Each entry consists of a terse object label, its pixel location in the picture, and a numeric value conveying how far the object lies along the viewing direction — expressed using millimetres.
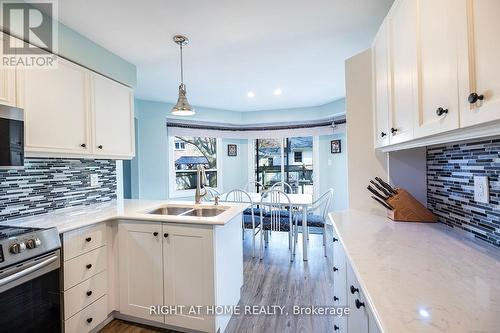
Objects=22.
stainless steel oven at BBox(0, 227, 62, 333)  1120
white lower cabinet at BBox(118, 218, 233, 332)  1622
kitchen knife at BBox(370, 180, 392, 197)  1515
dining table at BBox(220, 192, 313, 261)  2963
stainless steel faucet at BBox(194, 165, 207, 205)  2148
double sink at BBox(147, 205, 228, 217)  2051
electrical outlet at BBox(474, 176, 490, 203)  994
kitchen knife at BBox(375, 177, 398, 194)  1504
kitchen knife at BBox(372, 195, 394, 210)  1492
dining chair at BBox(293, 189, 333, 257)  3051
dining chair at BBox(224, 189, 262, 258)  3144
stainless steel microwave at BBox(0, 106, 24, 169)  1301
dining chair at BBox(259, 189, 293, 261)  3078
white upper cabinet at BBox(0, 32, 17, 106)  1403
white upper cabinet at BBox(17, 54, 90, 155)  1538
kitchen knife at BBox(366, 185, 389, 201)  1520
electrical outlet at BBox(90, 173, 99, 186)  2282
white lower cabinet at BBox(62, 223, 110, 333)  1504
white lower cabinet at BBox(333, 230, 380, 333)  844
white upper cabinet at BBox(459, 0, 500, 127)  604
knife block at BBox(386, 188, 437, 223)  1419
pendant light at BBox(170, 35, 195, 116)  2053
